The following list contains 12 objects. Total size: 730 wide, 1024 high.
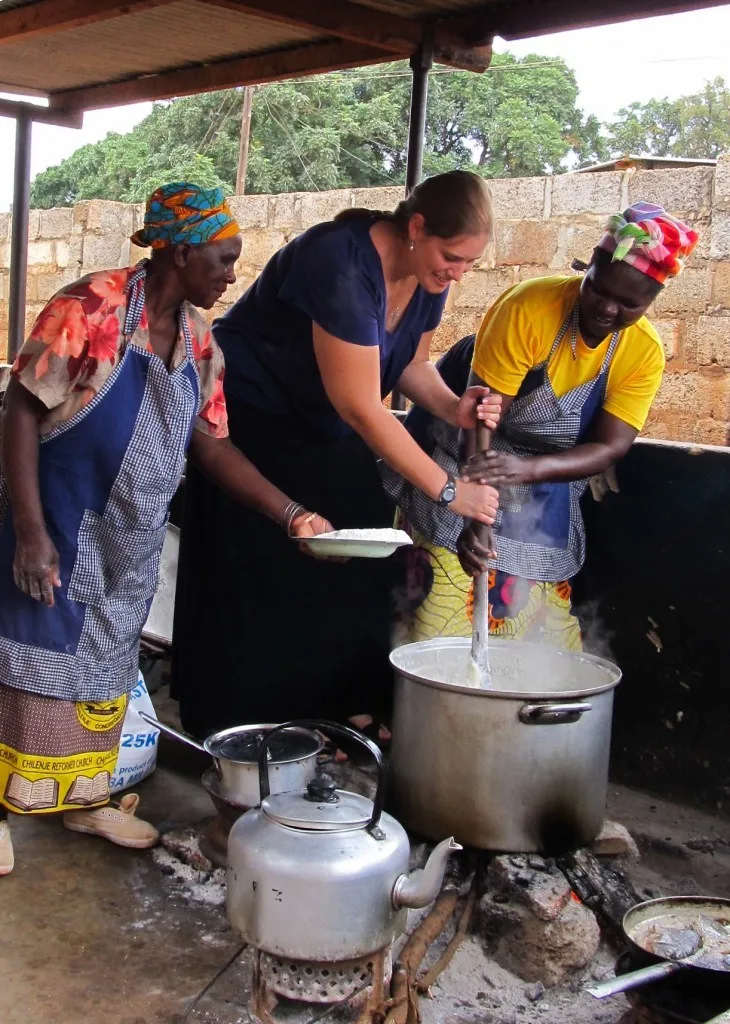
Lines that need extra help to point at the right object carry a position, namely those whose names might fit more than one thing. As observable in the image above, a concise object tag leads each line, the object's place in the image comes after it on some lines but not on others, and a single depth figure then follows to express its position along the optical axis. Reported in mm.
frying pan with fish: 2117
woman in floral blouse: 2816
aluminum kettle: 2146
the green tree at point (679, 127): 20734
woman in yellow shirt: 3027
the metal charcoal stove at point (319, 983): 2254
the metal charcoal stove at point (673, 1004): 2164
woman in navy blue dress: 2973
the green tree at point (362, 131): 19594
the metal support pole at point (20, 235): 6406
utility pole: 17281
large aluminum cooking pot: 2727
